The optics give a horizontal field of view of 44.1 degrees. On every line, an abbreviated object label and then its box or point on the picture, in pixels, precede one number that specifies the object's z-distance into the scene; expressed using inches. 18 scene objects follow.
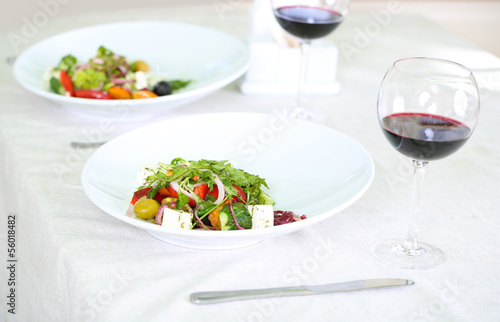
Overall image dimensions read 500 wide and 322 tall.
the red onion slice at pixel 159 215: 36.4
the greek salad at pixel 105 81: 57.6
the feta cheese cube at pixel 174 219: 35.1
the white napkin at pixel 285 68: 63.7
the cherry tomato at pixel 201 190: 38.1
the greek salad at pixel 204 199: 35.6
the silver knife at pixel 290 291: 32.2
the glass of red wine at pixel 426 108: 33.7
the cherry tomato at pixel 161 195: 38.9
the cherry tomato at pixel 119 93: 57.2
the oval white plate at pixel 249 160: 36.7
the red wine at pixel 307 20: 54.8
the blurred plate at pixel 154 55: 55.6
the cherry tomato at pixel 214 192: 37.8
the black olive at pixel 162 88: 57.6
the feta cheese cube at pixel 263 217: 35.4
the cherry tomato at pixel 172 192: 38.4
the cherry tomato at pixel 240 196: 37.8
